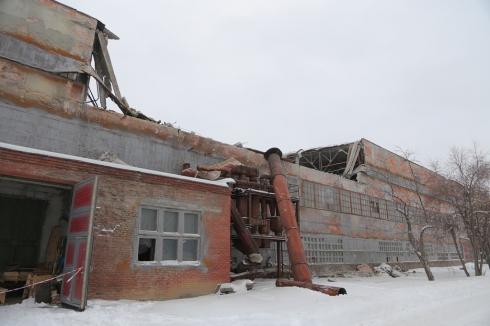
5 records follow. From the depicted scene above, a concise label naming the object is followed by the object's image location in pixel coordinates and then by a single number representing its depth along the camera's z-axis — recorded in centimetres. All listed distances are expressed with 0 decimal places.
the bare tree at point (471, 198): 1791
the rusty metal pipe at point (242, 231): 1153
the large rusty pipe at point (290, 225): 1138
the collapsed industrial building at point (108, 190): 825
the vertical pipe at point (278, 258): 1353
